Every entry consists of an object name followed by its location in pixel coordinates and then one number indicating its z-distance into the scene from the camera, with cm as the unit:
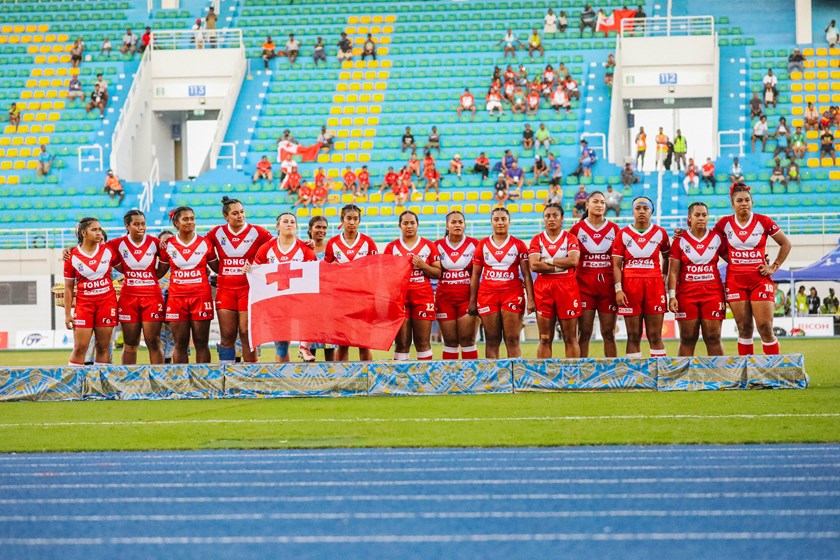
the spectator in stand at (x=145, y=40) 4028
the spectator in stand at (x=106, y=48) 4062
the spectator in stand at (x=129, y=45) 4047
